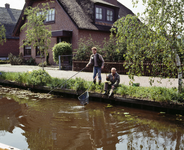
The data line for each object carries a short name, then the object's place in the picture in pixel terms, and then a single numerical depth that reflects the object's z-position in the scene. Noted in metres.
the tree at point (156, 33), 5.95
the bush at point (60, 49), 19.12
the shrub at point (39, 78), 10.55
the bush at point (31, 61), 25.06
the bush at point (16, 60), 25.72
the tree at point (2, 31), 16.12
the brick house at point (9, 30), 32.66
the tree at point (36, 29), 12.08
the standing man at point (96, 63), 9.63
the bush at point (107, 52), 15.64
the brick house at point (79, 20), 21.05
